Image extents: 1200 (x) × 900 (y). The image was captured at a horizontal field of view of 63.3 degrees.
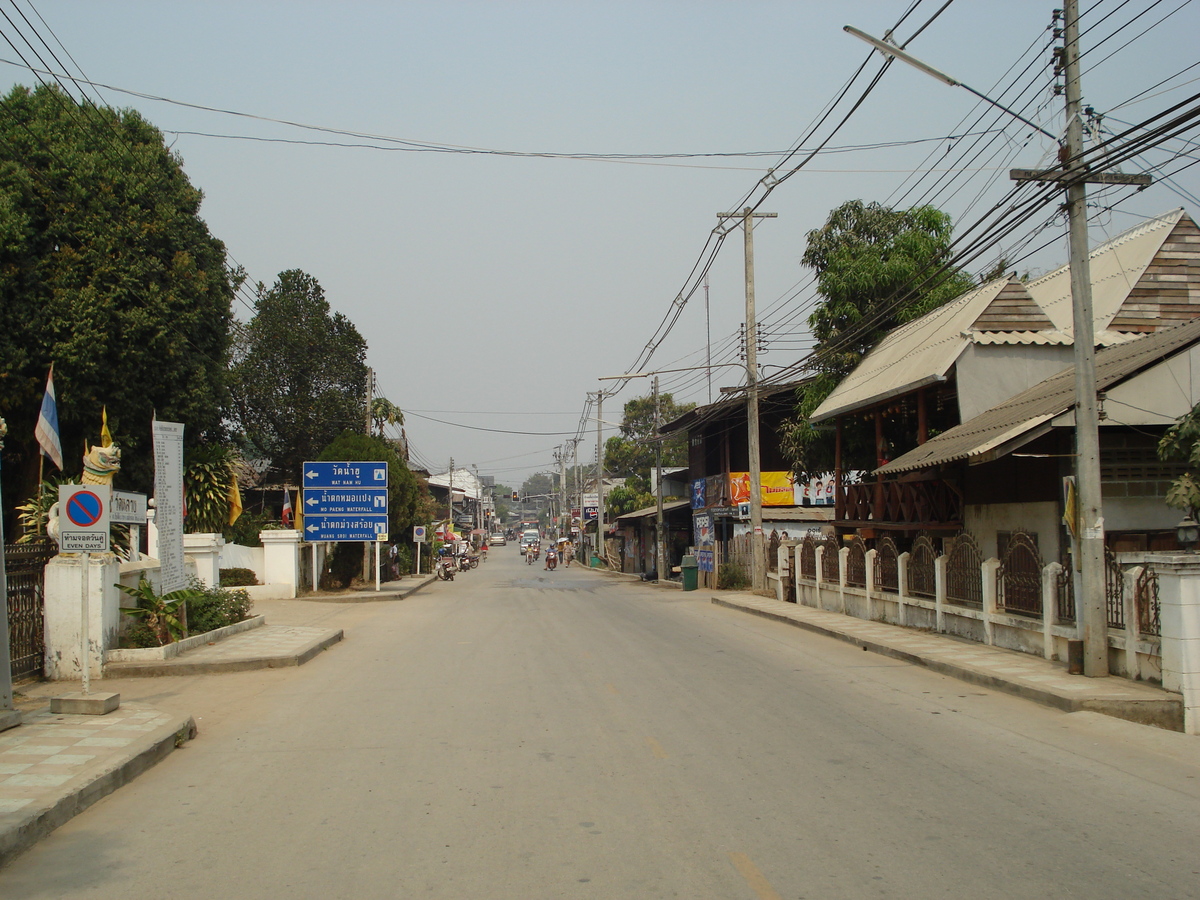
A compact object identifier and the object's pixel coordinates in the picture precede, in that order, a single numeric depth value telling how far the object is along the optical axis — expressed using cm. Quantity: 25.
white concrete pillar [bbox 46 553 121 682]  1274
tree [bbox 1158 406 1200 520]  1227
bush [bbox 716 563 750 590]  3472
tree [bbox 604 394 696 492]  7325
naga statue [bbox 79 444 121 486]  1307
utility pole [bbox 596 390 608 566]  5928
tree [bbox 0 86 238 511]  2300
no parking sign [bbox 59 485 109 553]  1048
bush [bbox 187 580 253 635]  1703
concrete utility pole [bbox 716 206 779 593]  2981
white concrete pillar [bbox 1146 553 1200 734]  967
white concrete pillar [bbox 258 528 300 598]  3091
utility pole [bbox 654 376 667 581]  4412
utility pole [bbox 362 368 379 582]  3703
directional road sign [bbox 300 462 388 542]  3281
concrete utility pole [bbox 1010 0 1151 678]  1153
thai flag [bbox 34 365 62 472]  1354
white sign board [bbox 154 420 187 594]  1579
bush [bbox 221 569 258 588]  2952
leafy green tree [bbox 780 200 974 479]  2580
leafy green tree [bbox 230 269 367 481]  4219
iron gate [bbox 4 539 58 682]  1205
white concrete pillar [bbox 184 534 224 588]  2011
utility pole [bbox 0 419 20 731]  919
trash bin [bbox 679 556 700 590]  3775
